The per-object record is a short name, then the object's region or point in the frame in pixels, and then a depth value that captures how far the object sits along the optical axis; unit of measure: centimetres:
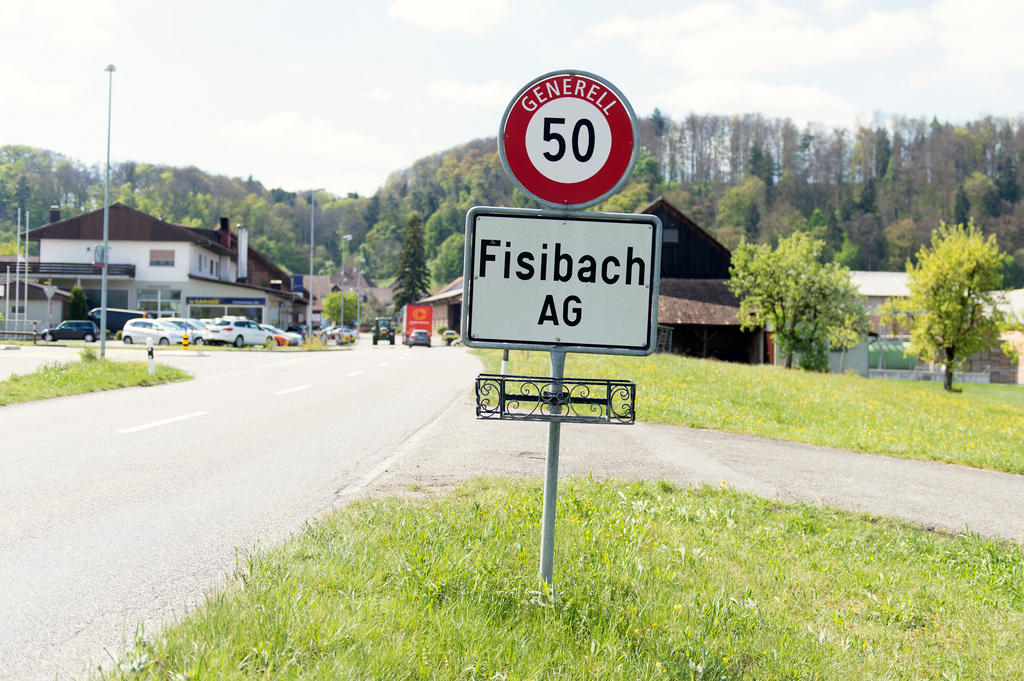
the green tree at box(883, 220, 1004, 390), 3882
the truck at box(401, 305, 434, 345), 6116
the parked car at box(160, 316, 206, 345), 4691
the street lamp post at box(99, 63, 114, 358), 2577
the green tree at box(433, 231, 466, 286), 12565
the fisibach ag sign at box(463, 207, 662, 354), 364
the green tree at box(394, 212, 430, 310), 10362
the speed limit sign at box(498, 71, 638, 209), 372
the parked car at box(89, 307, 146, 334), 5806
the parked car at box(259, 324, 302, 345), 5075
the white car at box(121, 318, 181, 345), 4541
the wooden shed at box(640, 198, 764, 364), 4672
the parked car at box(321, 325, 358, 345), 6109
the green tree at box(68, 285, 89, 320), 5638
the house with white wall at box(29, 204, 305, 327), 6244
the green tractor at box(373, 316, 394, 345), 6650
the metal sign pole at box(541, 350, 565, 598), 369
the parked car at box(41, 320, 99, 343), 4962
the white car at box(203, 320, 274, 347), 4600
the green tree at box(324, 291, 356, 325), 9431
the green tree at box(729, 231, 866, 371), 4231
